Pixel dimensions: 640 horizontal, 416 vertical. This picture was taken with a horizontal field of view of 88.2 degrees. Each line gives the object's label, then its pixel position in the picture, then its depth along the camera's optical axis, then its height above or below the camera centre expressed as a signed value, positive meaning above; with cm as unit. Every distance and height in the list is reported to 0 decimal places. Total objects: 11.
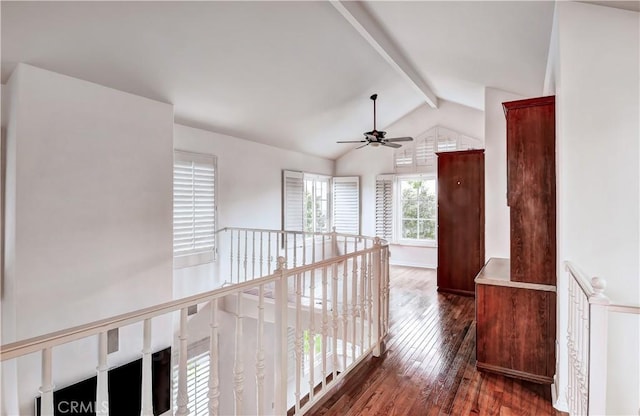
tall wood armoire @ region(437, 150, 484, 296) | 504 -17
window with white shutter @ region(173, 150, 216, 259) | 441 +7
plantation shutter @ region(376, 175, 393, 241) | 754 +5
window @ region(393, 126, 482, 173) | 663 +127
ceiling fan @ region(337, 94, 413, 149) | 481 +102
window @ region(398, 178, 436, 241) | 716 -2
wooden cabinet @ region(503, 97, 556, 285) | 256 +16
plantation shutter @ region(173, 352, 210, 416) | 412 -238
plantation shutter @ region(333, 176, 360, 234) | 791 +10
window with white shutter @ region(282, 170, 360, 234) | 668 +12
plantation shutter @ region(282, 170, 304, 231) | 645 +16
